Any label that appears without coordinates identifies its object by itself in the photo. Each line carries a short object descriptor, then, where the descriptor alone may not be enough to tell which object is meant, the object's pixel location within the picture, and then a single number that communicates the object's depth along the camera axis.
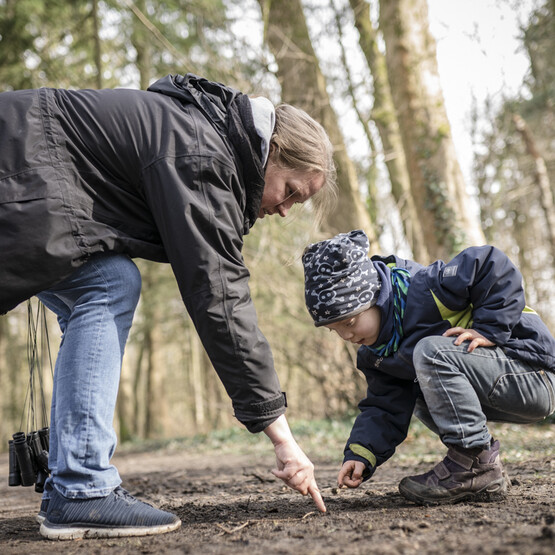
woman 1.97
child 2.32
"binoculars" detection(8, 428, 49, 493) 2.44
